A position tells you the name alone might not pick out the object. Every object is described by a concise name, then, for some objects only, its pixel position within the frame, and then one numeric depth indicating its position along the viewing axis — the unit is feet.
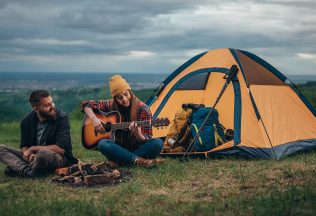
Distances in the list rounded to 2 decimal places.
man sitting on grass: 17.61
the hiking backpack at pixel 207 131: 22.12
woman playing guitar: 18.97
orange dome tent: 21.62
